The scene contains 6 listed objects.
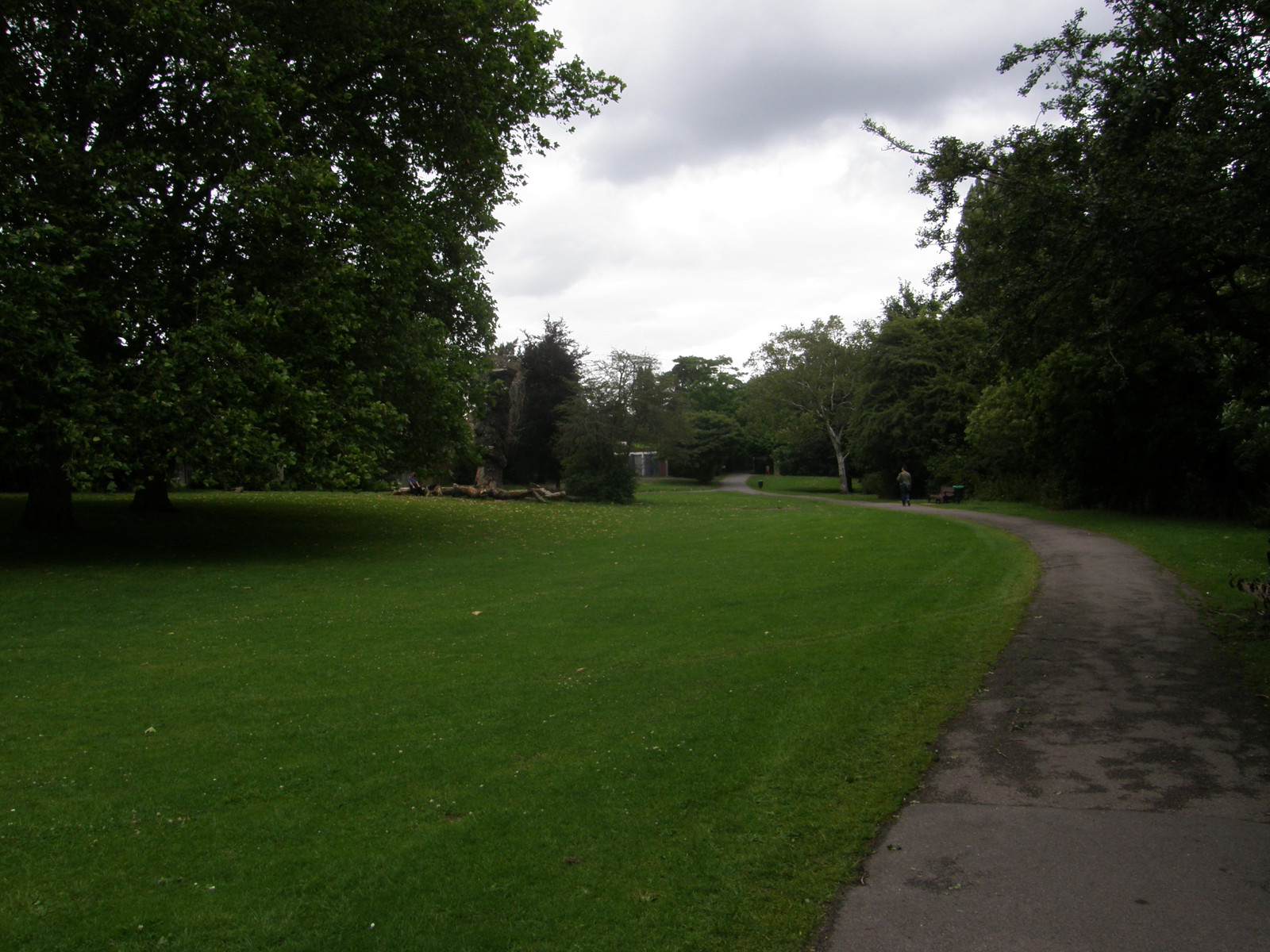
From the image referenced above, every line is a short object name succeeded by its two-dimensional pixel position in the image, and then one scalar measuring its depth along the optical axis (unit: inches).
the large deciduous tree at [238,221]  595.5
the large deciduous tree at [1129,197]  366.0
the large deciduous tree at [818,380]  2303.2
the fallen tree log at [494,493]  1544.0
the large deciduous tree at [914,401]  1768.0
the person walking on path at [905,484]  1496.1
